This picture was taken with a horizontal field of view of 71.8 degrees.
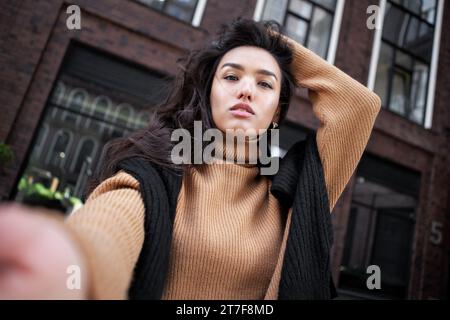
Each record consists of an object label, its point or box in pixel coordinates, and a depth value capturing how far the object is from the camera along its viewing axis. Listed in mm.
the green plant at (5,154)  4043
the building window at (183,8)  5660
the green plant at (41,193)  4699
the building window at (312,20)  6684
